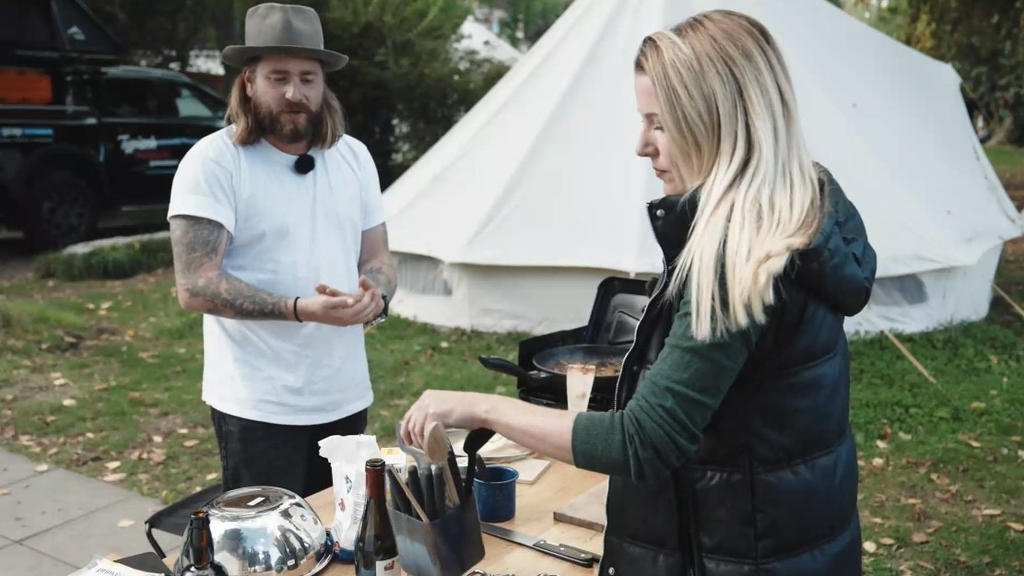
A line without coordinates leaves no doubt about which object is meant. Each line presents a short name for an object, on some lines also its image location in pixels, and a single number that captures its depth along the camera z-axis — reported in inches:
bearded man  108.3
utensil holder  75.4
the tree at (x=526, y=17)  1051.9
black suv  428.1
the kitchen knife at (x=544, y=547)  84.7
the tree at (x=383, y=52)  506.6
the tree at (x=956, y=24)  472.4
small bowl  75.3
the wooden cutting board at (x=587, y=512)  91.4
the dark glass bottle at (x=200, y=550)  70.4
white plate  109.7
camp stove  117.5
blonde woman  62.9
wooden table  84.2
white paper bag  84.9
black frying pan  110.5
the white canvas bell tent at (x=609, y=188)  299.4
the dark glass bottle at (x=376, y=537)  78.5
